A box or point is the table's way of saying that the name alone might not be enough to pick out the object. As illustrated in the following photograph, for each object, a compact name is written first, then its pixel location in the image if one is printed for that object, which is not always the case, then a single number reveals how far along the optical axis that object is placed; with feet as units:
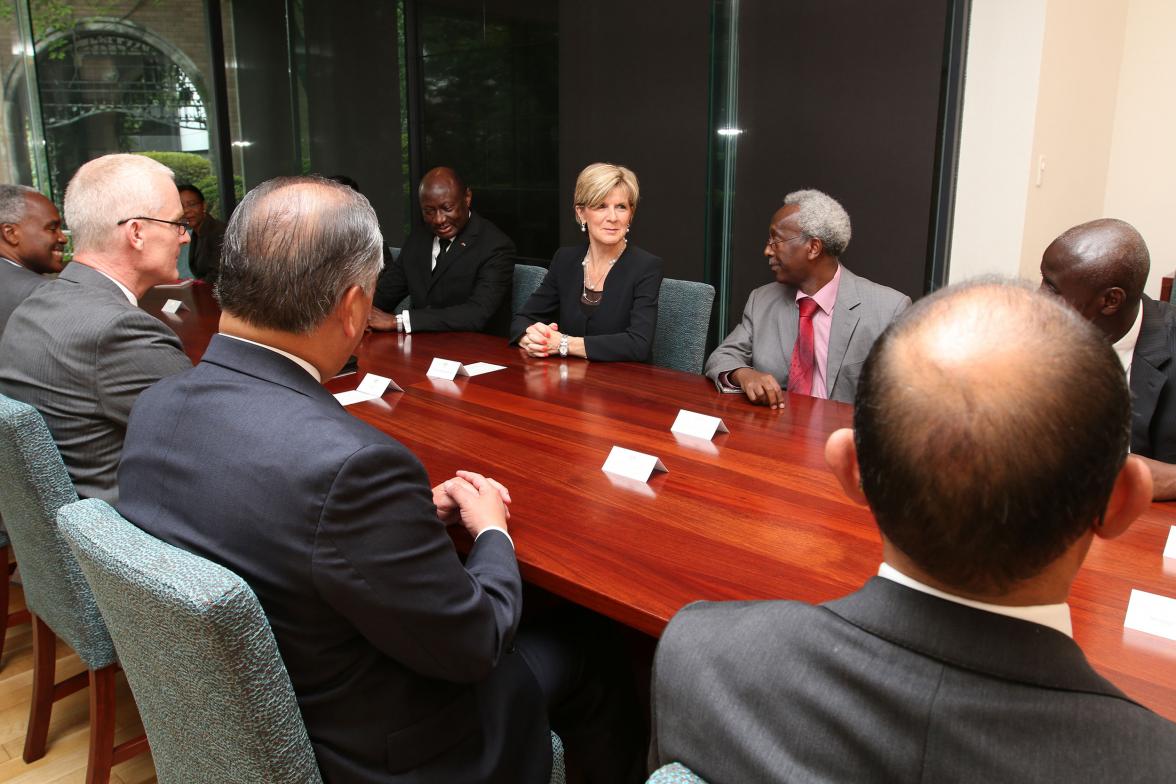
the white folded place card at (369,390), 9.00
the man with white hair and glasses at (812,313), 9.87
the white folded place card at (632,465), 6.54
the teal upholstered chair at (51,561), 6.12
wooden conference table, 4.62
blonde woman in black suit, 11.60
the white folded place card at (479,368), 10.19
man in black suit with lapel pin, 14.44
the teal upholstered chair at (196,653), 3.49
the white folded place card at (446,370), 9.98
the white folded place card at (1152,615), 4.16
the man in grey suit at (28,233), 11.53
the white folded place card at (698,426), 7.60
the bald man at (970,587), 2.16
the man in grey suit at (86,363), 6.88
